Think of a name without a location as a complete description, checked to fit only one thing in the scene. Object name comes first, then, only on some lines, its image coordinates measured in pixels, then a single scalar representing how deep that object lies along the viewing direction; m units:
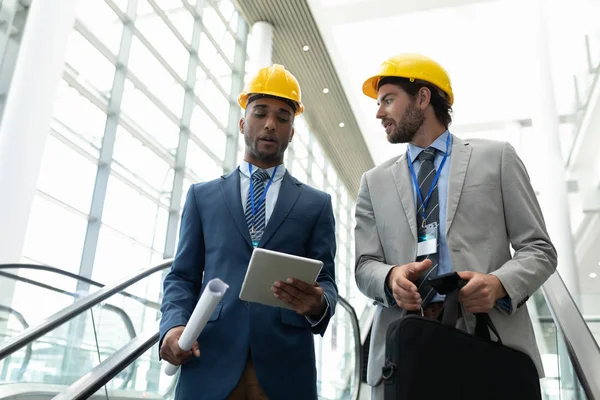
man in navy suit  2.08
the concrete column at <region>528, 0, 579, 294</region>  11.16
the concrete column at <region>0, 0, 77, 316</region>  7.38
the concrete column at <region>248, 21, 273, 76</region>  14.30
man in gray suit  2.01
